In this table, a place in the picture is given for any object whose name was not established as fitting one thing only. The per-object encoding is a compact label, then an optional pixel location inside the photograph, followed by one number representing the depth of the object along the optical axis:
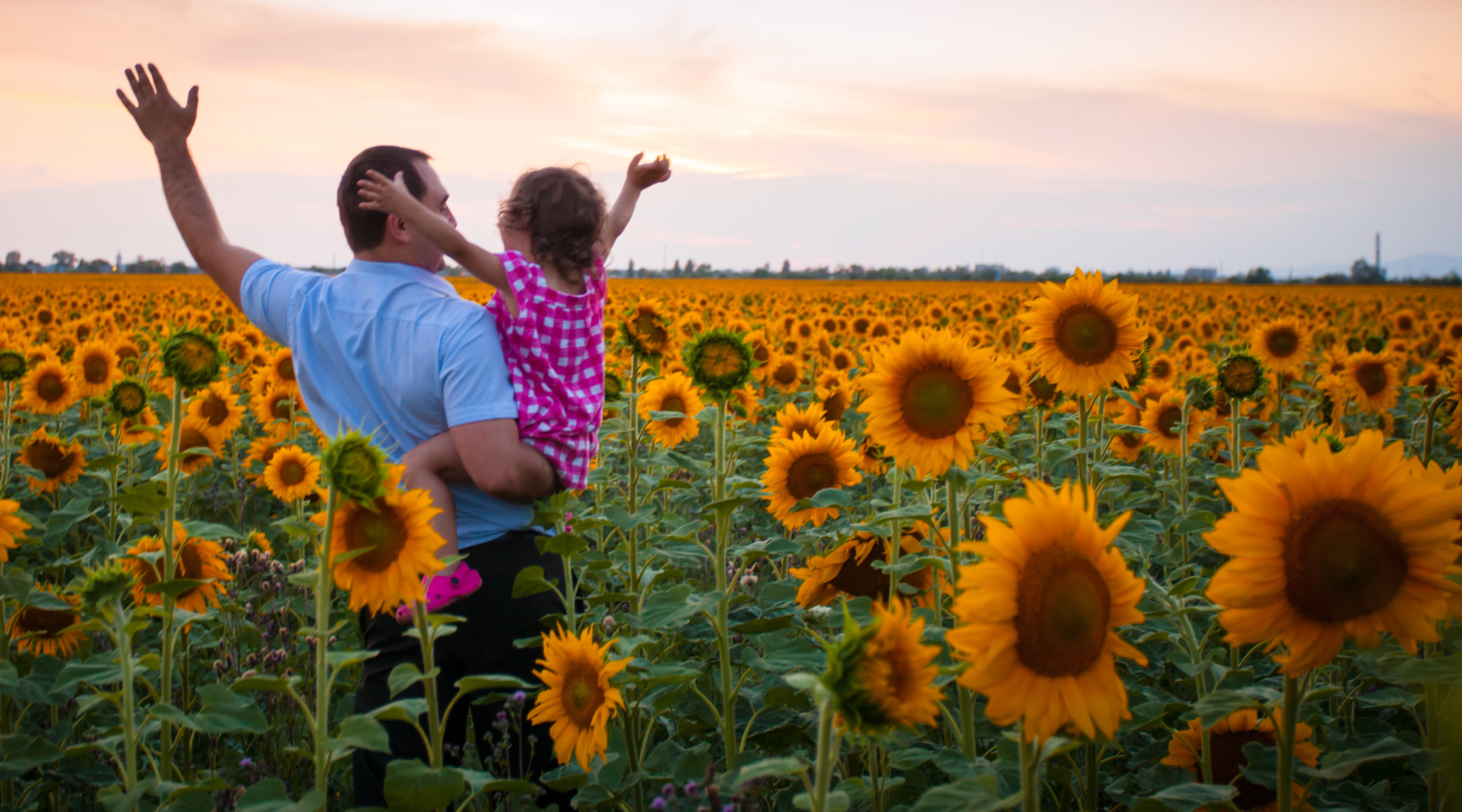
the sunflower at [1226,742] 2.42
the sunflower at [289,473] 4.70
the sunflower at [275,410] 5.73
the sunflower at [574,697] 2.18
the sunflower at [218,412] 5.29
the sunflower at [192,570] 2.94
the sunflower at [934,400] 2.38
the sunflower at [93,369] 5.61
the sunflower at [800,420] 4.09
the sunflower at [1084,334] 3.06
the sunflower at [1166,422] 5.46
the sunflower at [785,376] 7.62
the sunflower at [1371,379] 6.71
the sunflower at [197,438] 5.07
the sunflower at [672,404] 4.53
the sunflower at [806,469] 3.31
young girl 2.49
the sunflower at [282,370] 5.80
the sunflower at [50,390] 5.41
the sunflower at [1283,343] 6.97
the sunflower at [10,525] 2.38
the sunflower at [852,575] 2.79
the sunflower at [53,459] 4.33
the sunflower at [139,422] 4.57
